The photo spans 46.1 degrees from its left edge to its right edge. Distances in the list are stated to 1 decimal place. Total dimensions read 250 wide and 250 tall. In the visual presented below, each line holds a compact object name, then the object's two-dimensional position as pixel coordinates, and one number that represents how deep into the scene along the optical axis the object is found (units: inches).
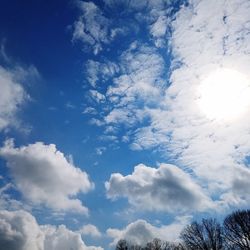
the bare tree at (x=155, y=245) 2824.8
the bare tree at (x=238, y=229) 1796.3
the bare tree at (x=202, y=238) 1936.5
